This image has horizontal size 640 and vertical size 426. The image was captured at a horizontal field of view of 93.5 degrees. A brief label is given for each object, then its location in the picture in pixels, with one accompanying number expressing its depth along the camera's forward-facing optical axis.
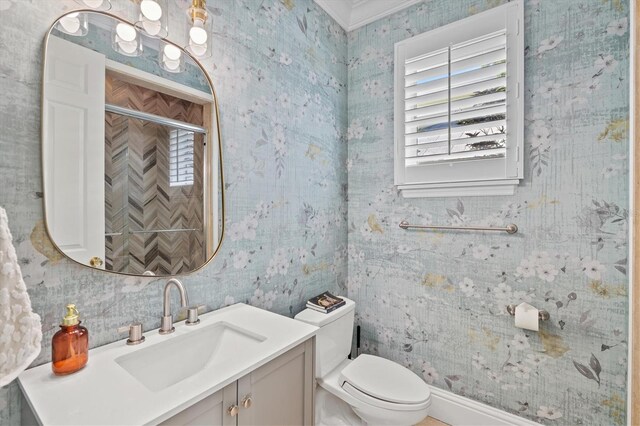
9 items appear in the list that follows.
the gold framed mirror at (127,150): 0.93
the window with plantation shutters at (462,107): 1.55
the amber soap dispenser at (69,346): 0.83
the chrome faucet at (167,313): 1.10
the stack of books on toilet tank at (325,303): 1.68
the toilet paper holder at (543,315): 1.48
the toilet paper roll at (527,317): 1.45
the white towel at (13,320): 0.62
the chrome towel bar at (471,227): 1.57
